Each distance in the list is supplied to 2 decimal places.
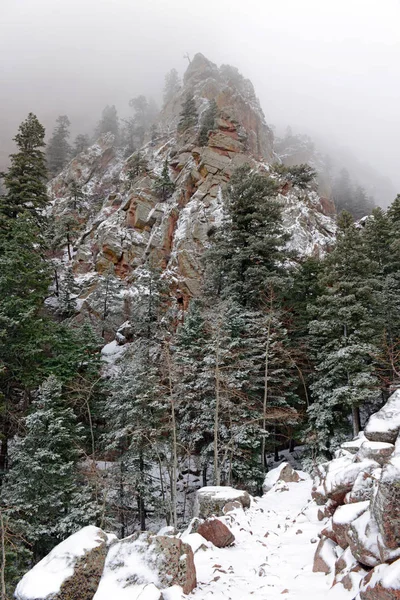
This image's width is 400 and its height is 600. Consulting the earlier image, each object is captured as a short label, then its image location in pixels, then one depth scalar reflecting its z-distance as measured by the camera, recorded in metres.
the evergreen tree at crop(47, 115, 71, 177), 71.12
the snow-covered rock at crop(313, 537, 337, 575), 5.73
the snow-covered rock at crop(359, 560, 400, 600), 3.82
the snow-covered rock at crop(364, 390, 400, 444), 7.66
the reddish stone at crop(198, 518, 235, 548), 7.47
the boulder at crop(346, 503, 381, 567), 4.60
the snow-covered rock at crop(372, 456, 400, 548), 4.24
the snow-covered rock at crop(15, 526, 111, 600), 5.20
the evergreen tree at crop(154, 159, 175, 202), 43.19
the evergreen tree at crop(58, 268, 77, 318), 33.69
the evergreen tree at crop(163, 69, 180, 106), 80.25
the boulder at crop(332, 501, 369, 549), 5.55
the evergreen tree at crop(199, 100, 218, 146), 45.06
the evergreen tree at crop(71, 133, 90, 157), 74.73
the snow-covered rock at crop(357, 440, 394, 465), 6.88
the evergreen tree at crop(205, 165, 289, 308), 20.70
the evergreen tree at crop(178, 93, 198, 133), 50.16
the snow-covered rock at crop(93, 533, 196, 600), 5.20
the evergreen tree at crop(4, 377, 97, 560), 13.62
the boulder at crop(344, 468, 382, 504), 5.97
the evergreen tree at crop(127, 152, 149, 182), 48.66
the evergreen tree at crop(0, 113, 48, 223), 23.47
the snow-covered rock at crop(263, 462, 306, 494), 13.53
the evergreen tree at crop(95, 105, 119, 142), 75.81
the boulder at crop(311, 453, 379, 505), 6.72
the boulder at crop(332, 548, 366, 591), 4.71
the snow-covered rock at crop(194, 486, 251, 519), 9.70
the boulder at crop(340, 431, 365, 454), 10.15
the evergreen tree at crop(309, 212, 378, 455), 16.72
